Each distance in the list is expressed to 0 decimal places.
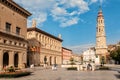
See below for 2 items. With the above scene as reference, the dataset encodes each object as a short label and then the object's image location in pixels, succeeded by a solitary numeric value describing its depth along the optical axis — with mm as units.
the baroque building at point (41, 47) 32567
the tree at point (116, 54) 40407
